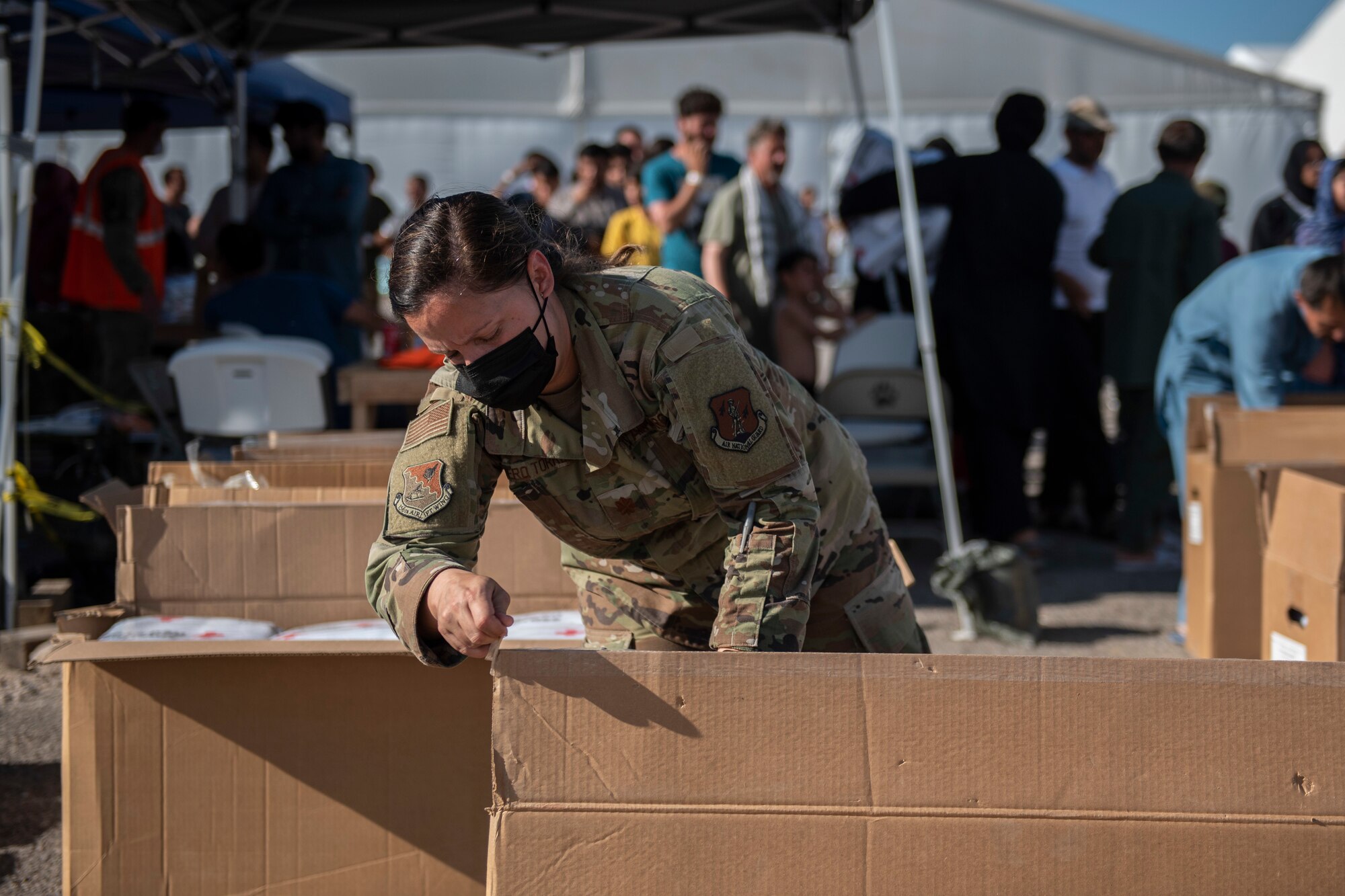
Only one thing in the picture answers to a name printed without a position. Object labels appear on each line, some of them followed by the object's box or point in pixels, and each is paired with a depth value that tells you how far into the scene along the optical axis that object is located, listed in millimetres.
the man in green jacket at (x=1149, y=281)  5309
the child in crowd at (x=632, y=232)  5895
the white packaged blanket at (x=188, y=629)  2242
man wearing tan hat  5953
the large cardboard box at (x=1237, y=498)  3441
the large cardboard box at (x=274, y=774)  1999
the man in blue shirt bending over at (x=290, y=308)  5332
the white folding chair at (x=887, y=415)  5672
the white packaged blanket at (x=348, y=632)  2236
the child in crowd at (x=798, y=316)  5699
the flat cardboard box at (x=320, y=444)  3045
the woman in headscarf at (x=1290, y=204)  7074
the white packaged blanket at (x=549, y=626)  2264
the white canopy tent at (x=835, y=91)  12289
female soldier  1547
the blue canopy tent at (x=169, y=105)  8305
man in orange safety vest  5375
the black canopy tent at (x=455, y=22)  5863
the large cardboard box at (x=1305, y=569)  2736
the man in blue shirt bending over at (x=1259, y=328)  3584
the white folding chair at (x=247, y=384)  4727
